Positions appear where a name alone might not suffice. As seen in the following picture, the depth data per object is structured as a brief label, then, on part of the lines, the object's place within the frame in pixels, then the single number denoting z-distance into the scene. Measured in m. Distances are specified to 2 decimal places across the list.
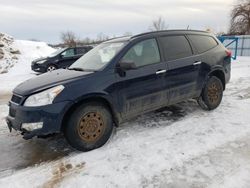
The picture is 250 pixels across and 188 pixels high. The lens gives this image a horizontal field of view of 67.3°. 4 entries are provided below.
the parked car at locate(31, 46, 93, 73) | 9.62
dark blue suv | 2.68
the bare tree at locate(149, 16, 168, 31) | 33.30
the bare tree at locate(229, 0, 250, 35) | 25.76
